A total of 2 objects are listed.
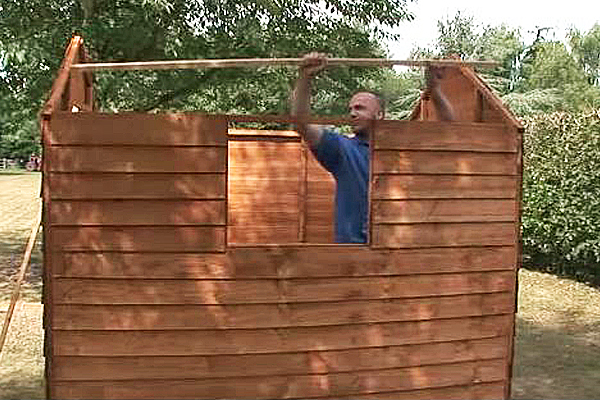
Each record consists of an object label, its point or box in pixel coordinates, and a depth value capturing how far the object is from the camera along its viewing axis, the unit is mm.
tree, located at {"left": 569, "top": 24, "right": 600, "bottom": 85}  50406
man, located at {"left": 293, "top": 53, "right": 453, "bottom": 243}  3787
